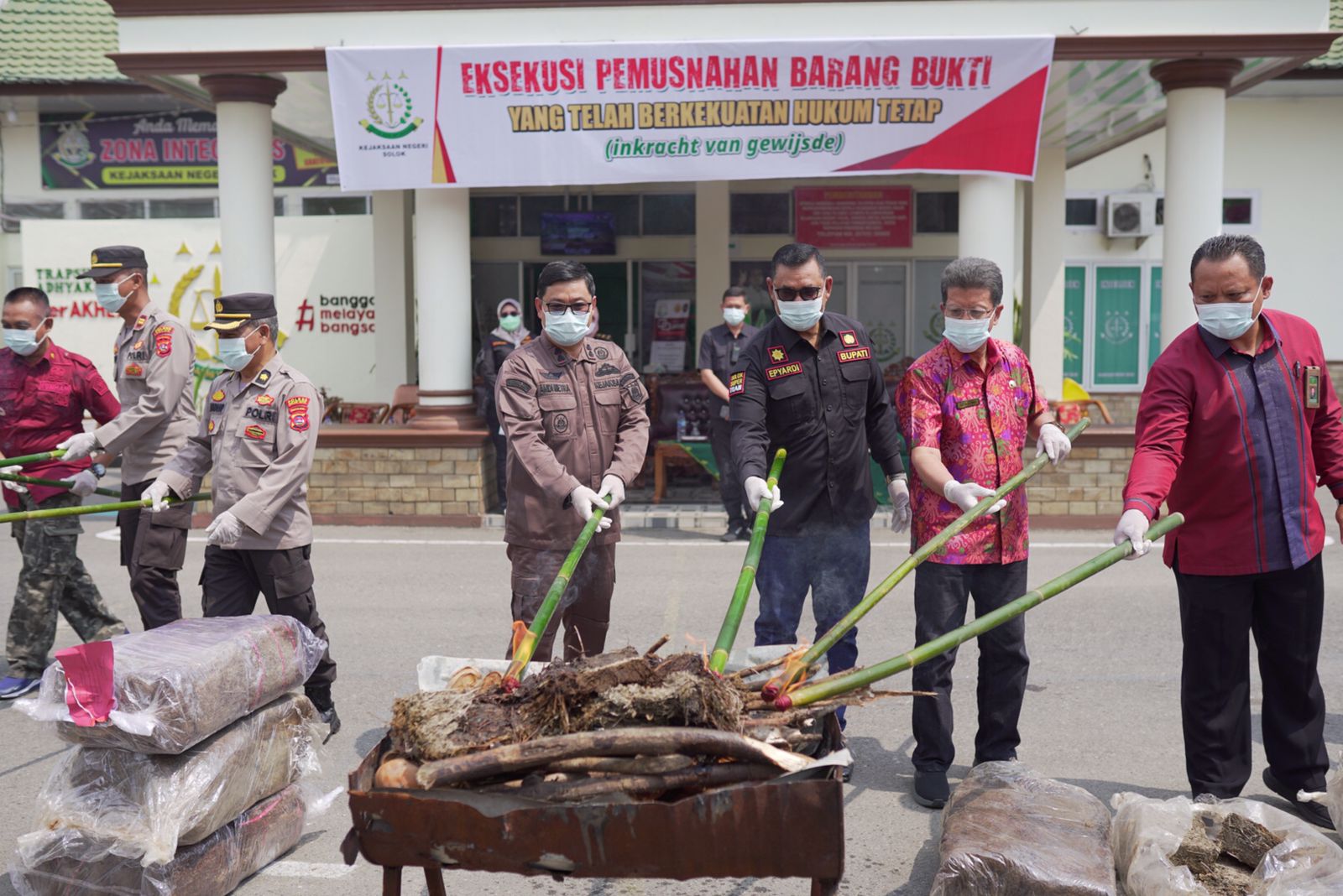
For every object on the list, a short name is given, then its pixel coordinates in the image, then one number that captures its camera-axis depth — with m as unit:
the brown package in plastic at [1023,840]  3.43
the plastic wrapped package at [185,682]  3.65
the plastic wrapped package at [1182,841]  3.46
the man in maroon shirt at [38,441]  6.18
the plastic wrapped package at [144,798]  3.68
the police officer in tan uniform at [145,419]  5.63
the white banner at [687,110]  10.30
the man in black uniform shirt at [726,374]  10.23
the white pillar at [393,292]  14.55
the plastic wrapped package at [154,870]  3.70
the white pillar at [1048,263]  14.56
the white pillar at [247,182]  11.15
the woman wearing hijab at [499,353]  11.30
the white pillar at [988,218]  10.73
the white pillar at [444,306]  11.18
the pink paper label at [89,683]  3.60
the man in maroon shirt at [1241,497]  4.14
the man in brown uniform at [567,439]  5.00
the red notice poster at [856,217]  15.25
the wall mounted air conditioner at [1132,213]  16.25
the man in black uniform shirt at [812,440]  4.95
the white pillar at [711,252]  14.96
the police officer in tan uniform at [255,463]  5.02
